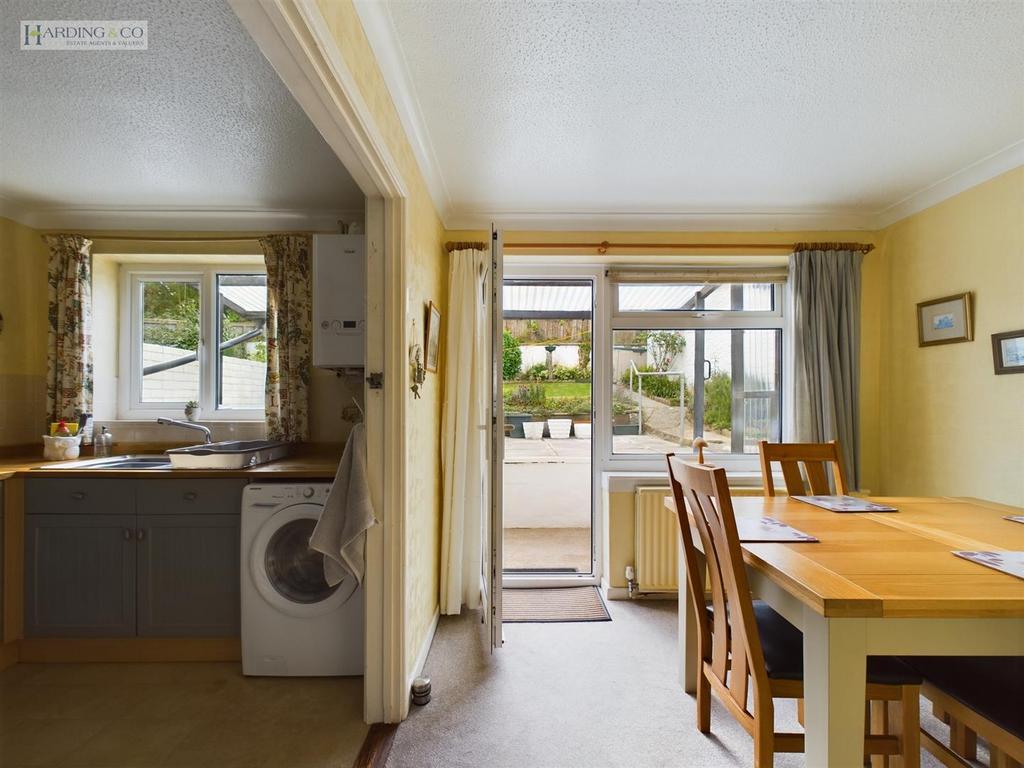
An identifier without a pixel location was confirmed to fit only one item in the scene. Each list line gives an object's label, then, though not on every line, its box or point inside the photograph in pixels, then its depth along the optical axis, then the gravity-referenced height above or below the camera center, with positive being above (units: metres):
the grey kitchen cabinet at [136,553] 2.20 -0.76
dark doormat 2.66 -1.30
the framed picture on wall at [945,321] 2.39 +0.37
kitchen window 3.00 +0.32
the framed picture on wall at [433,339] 2.41 +0.28
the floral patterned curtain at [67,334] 2.72 +0.34
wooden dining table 1.06 -0.52
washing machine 2.06 -0.95
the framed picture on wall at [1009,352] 2.15 +0.18
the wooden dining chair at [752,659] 1.31 -0.81
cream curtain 2.74 -0.28
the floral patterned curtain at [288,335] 2.73 +0.33
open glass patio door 2.26 -0.29
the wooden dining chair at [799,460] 2.28 -0.35
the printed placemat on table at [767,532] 1.52 -0.48
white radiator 2.84 -0.93
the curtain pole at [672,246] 2.91 +0.91
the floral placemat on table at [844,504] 1.93 -0.49
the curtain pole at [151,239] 2.86 +0.94
